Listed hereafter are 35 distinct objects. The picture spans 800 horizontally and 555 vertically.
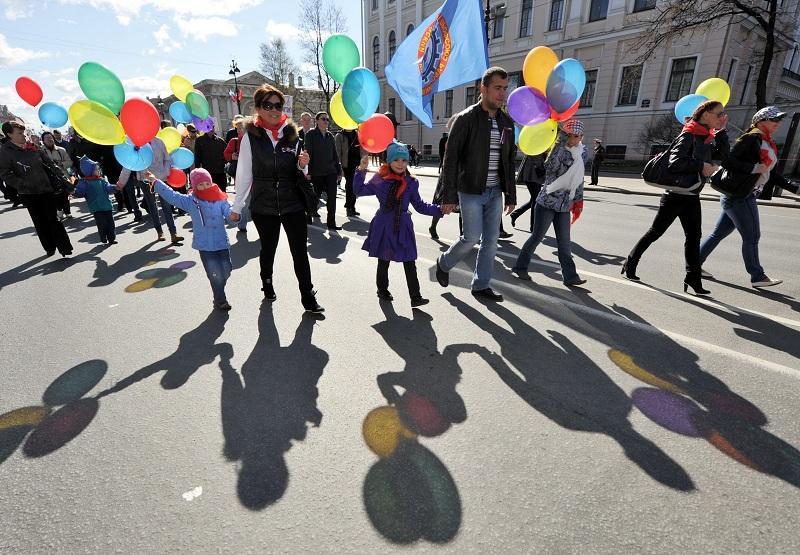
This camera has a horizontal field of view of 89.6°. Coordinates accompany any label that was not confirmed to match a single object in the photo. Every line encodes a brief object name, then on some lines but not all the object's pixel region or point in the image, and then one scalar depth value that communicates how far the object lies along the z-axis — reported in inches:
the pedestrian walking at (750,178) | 163.5
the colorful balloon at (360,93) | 176.4
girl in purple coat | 155.7
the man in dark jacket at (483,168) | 147.8
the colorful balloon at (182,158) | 199.0
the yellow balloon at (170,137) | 209.9
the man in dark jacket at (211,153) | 307.7
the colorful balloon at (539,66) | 175.9
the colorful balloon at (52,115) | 296.0
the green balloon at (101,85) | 174.7
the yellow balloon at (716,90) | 191.3
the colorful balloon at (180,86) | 285.9
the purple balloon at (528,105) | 166.4
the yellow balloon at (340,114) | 191.7
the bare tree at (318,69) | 1421.0
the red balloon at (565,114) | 168.6
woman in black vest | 138.6
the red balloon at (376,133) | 160.6
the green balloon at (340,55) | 190.7
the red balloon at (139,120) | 165.9
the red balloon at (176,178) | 187.9
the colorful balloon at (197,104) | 296.1
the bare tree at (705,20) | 586.1
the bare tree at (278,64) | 1669.5
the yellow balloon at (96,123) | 160.2
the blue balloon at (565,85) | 159.8
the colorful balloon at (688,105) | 191.2
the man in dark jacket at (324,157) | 287.7
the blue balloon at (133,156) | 174.9
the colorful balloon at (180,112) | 329.7
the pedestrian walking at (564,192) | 172.1
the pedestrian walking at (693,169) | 155.6
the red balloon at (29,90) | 315.0
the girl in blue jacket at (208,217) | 154.4
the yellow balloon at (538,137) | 174.4
